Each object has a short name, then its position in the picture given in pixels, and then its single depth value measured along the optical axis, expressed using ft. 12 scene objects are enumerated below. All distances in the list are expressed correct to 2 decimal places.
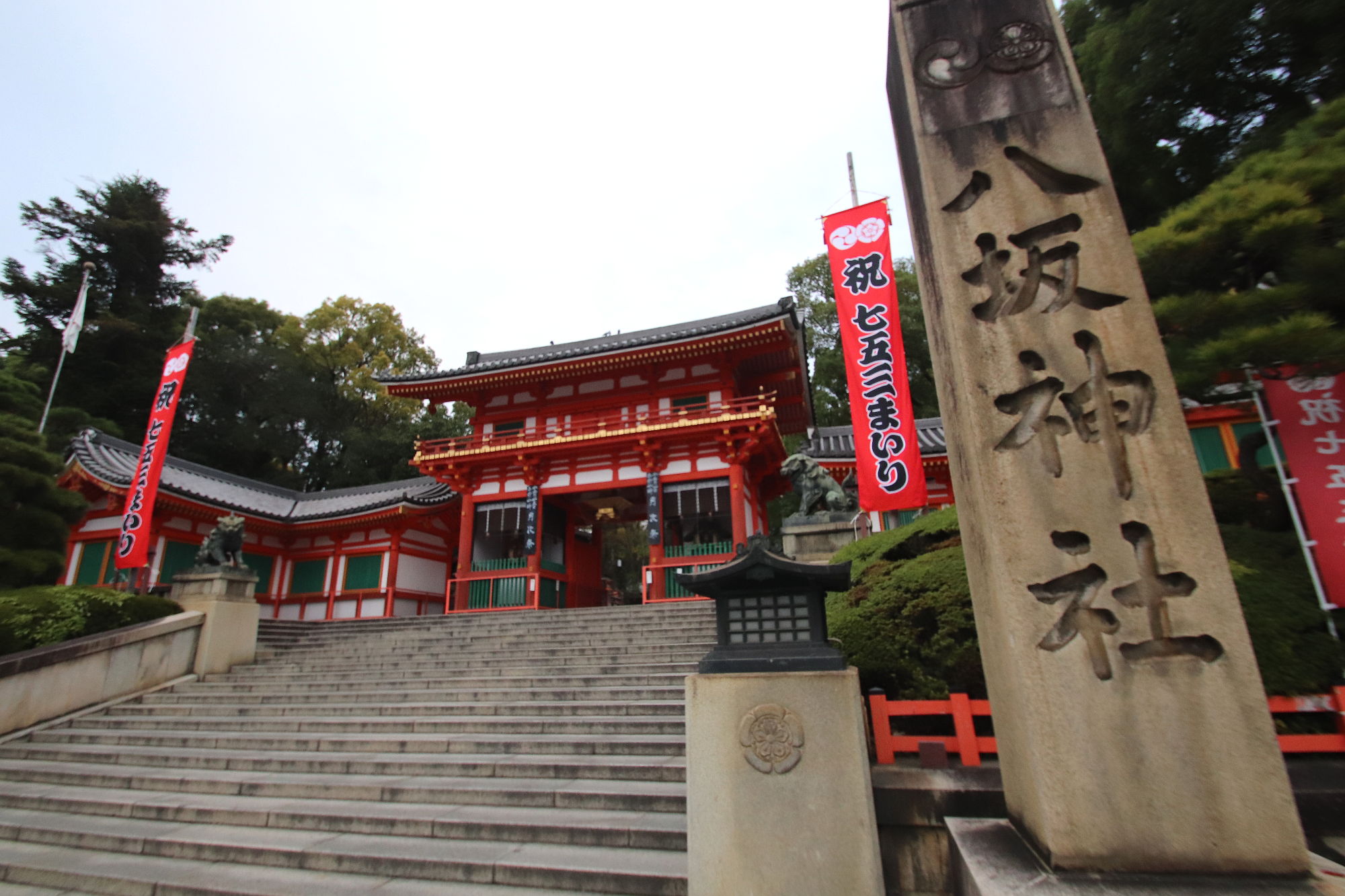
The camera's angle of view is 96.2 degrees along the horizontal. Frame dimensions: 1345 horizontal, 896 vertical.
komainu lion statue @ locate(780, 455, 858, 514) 26.76
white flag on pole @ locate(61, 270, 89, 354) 51.55
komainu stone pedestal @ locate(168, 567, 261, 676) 30.53
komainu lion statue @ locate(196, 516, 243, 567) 32.71
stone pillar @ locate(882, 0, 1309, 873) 7.39
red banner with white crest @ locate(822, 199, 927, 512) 23.03
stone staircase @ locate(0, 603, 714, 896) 12.42
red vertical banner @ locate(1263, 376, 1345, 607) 13.94
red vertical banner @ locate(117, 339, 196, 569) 36.88
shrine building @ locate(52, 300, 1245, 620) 46.39
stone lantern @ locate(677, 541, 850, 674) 10.61
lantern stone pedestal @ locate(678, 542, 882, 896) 9.28
